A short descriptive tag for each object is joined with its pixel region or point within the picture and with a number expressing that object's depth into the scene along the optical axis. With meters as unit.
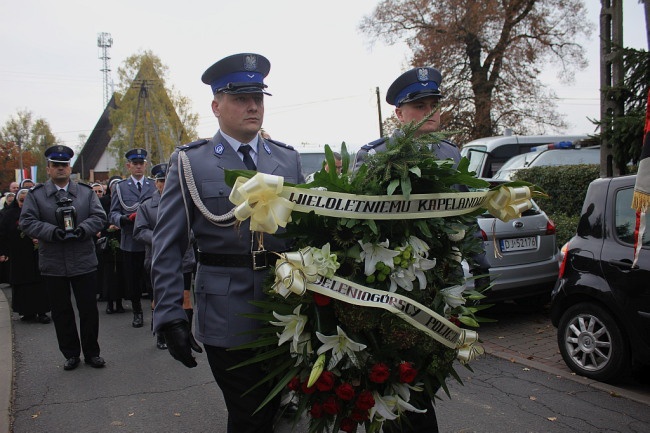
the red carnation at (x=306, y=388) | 2.18
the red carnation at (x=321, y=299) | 2.20
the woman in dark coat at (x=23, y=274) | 8.36
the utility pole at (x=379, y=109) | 32.69
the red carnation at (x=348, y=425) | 2.27
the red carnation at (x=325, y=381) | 2.13
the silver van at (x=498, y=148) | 14.01
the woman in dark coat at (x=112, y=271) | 8.76
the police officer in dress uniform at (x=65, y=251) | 5.78
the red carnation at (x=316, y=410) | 2.23
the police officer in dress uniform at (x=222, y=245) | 2.55
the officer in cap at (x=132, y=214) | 7.80
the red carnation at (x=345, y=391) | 2.14
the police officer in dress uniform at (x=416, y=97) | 3.44
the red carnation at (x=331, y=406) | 2.18
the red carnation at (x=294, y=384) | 2.22
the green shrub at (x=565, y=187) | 9.35
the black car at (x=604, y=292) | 4.52
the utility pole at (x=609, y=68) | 7.15
